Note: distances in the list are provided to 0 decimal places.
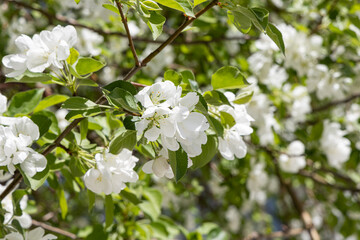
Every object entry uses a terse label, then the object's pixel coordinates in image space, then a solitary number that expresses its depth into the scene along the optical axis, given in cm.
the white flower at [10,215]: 86
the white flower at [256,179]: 170
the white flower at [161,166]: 75
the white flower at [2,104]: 80
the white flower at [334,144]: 150
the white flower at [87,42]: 161
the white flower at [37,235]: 81
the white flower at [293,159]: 146
